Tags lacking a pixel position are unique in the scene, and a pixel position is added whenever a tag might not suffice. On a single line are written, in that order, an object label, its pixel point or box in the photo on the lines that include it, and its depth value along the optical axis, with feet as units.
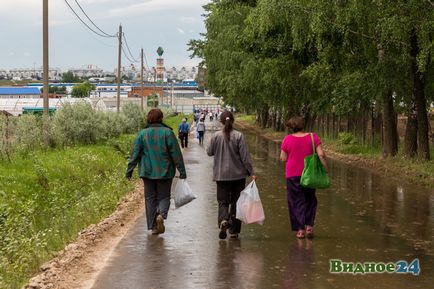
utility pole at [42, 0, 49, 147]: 79.15
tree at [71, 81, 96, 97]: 496.64
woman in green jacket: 32.76
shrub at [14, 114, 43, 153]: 74.84
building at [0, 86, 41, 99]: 457.72
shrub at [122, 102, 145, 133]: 151.43
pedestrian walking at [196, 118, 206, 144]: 125.18
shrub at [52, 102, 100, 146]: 92.99
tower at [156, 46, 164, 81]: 506.89
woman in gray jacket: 31.83
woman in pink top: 31.91
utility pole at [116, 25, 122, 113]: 158.92
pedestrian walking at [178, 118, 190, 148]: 111.55
